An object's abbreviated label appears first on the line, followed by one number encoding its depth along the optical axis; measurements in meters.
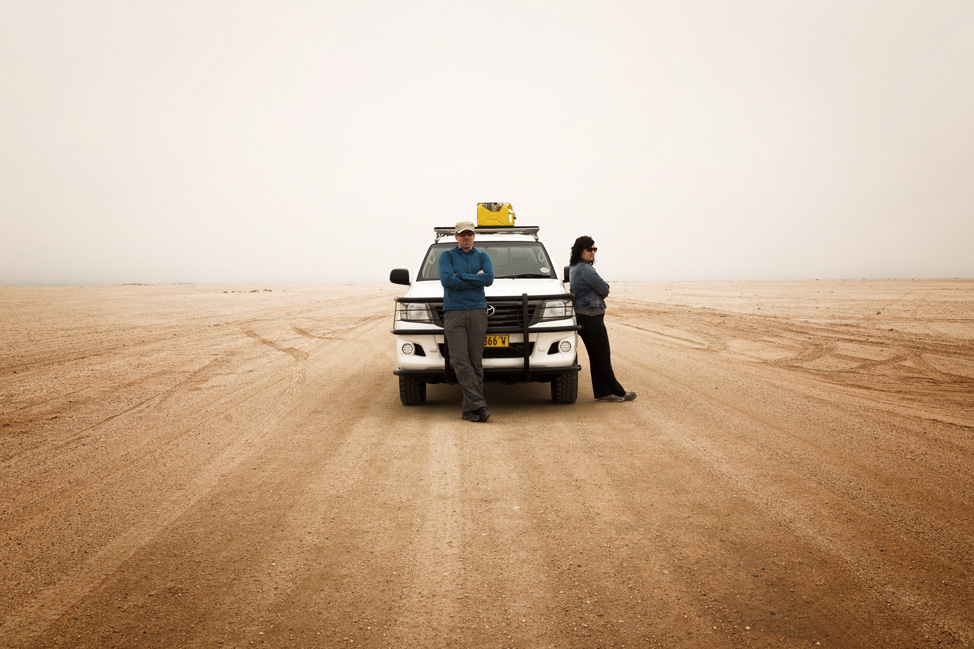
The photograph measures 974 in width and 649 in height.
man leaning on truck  5.77
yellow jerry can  11.26
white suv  6.11
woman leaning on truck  6.80
